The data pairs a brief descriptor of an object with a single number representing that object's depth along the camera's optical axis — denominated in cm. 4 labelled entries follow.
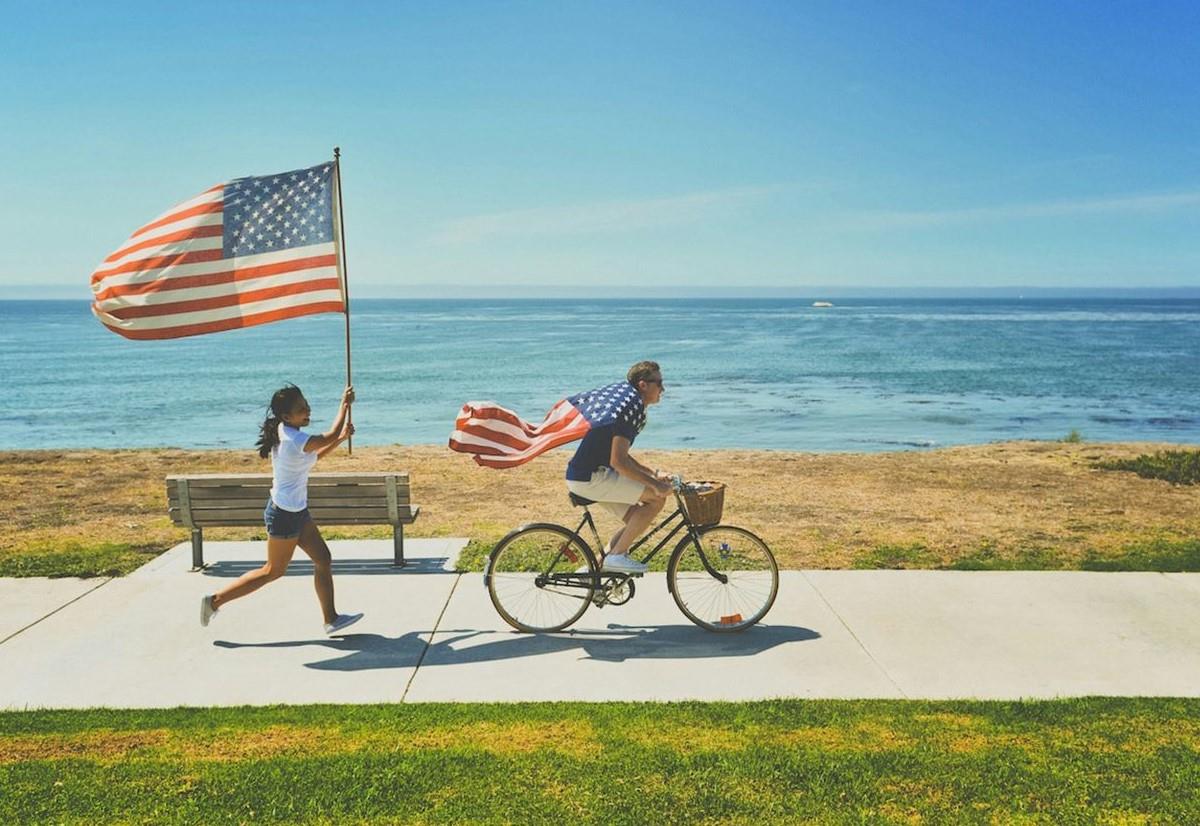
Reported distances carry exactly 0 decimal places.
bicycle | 648
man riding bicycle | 621
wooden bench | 798
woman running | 619
